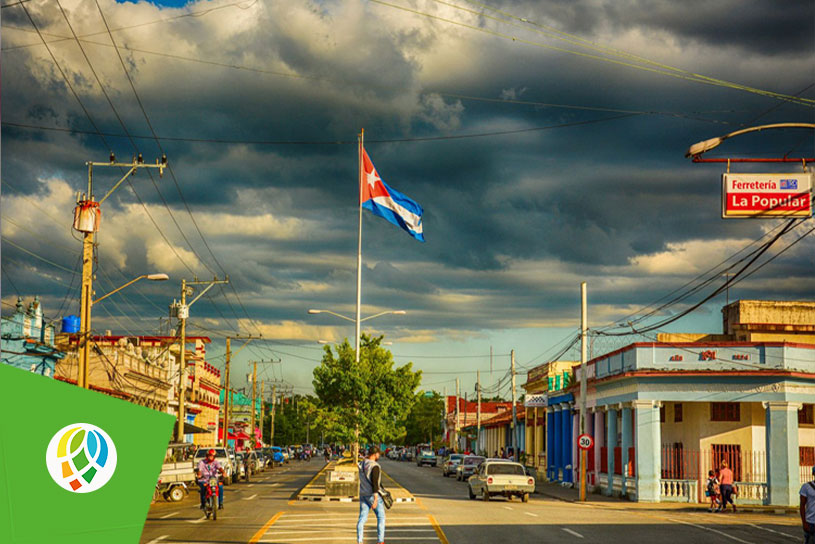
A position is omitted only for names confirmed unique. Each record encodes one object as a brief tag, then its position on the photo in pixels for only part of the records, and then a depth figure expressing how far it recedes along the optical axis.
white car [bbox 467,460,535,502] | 36.03
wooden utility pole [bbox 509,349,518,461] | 62.62
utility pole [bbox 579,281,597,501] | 39.22
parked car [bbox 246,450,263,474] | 63.66
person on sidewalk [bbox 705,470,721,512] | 34.38
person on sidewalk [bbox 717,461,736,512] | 33.38
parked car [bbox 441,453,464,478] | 65.75
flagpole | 39.79
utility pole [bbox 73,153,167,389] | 27.70
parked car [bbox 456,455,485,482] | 58.00
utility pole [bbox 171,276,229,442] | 45.56
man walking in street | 16.78
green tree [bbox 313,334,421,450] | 40.66
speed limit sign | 39.22
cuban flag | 38.31
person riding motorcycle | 24.72
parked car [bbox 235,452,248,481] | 55.43
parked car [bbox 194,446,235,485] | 45.47
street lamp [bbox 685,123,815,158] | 17.75
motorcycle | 24.80
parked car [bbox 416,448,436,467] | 96.70
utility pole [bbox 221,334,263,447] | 68.62
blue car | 93.10
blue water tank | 53.94
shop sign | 19.92
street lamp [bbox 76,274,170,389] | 27.05
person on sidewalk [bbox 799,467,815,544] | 15.09
